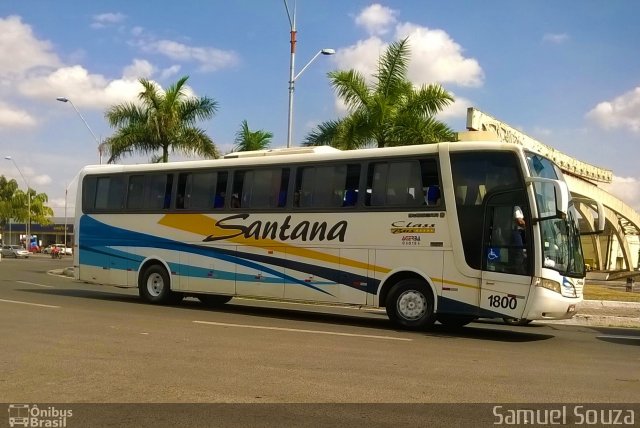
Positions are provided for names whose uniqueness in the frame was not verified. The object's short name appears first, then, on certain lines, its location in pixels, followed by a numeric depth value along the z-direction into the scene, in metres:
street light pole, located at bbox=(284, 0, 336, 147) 22.80
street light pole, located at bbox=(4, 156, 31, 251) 80.44
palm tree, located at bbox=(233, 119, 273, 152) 28.38
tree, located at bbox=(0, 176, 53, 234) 85.40
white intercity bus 11.84
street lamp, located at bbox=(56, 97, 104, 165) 30.41
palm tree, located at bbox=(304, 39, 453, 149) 22.92
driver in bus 11.68
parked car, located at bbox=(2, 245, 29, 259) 65.81
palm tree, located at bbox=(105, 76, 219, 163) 28.22
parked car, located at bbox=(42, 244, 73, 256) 71.65
